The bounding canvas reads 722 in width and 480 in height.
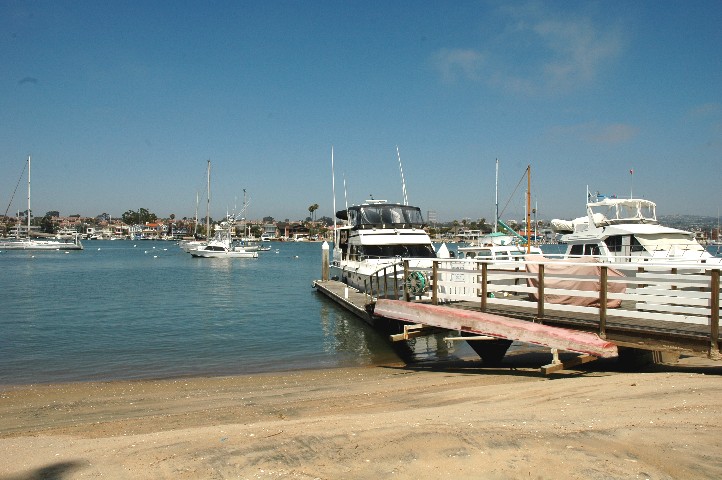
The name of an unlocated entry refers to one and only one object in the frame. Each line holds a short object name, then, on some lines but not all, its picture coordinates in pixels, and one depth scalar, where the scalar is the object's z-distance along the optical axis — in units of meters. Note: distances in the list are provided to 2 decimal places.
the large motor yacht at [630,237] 19.34
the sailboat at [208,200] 87.25
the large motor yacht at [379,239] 23.52
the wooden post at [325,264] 32.94
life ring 14.02
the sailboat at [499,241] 25.41
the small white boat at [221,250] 78.75
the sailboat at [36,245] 105.29
